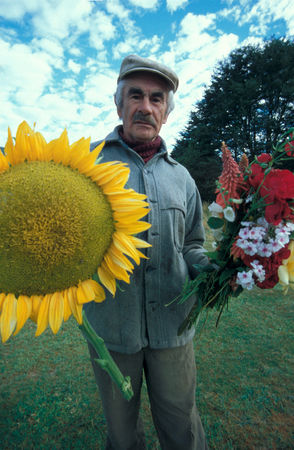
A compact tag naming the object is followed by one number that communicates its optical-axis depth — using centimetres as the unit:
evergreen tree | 2073
